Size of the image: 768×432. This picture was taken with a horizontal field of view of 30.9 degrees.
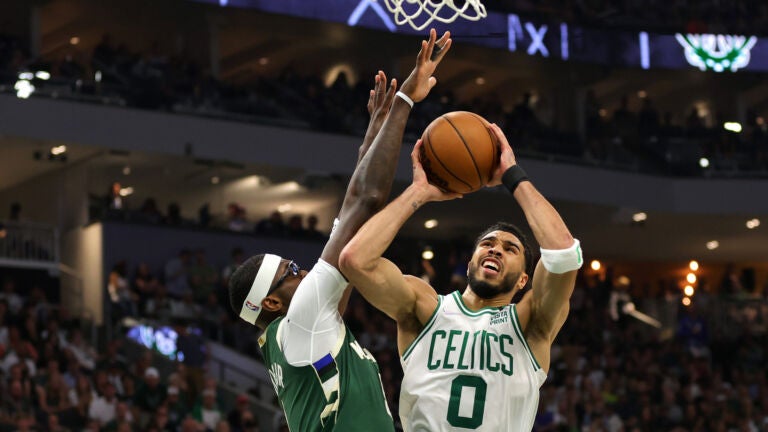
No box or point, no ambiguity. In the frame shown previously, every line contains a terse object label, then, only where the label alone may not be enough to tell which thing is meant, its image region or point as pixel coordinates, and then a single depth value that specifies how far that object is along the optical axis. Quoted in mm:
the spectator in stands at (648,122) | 27688
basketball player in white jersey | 5547
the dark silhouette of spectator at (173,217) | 22875
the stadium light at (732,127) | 27908
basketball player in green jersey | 5410
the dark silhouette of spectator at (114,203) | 22641
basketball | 5785
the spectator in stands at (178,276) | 20533
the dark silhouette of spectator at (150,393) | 15672
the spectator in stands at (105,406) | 15205
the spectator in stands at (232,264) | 20516
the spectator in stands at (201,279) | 20516
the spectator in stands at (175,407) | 15594
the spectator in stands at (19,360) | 14961
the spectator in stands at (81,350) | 16925
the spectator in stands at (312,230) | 23594
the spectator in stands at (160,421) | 15039
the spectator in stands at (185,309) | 19781
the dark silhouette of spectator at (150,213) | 22609
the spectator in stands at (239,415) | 16219
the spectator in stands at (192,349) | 18562
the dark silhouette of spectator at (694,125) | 27812
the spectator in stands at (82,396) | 15031
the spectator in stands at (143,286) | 19922
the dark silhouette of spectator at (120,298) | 19609
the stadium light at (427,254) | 27314
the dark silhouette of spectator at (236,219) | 23422
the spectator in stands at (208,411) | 15902
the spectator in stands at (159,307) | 19562
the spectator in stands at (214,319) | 20234
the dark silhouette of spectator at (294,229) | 23500
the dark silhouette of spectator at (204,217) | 23341
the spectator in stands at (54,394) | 14938
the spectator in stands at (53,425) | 14336
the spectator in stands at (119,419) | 14788
